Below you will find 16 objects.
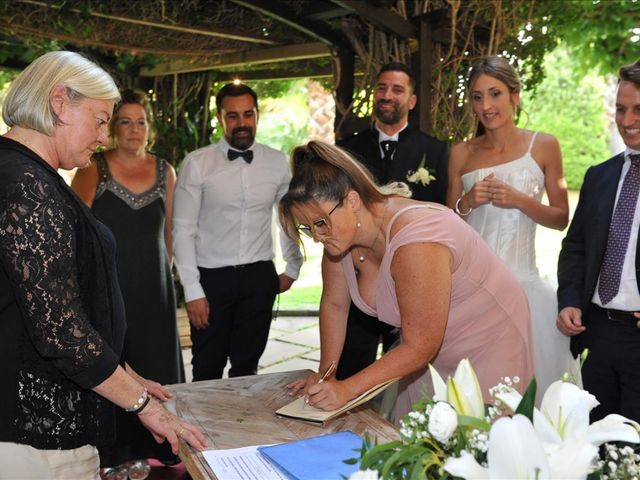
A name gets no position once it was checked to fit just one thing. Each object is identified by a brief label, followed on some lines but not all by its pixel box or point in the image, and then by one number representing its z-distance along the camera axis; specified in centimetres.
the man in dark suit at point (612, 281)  272
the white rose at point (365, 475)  94
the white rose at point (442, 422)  97
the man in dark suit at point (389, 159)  354
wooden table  183
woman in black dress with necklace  356
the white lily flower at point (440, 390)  110
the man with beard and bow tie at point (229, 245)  374
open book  195
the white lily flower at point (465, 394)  105
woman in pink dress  198
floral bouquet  90
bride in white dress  330
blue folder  157
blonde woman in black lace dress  164
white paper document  160
